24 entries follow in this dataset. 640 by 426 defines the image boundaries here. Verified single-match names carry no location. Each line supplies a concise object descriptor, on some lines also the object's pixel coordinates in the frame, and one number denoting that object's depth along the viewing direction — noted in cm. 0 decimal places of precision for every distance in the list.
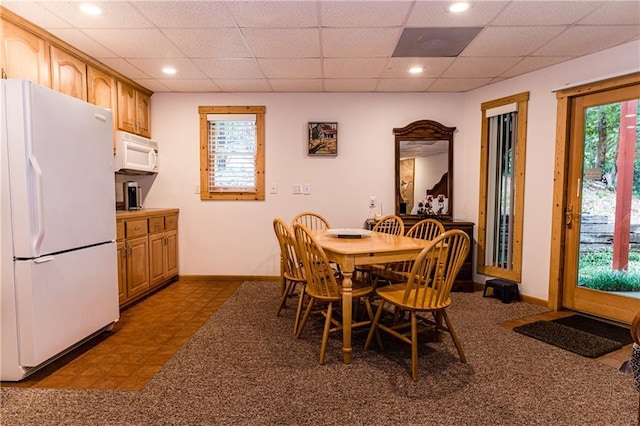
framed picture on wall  436
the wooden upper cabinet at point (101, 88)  328
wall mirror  438
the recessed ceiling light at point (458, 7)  227
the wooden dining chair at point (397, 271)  289
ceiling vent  267
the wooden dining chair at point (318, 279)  225
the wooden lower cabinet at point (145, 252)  326
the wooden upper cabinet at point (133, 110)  374
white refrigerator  197
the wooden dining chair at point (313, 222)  432
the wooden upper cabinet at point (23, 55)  241
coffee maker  397
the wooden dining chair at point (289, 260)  268
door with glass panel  297
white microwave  362
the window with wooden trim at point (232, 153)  437
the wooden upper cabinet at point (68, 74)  285
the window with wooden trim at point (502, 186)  375
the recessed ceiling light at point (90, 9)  229
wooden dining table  221
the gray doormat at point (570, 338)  248
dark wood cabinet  395
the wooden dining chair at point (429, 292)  205
